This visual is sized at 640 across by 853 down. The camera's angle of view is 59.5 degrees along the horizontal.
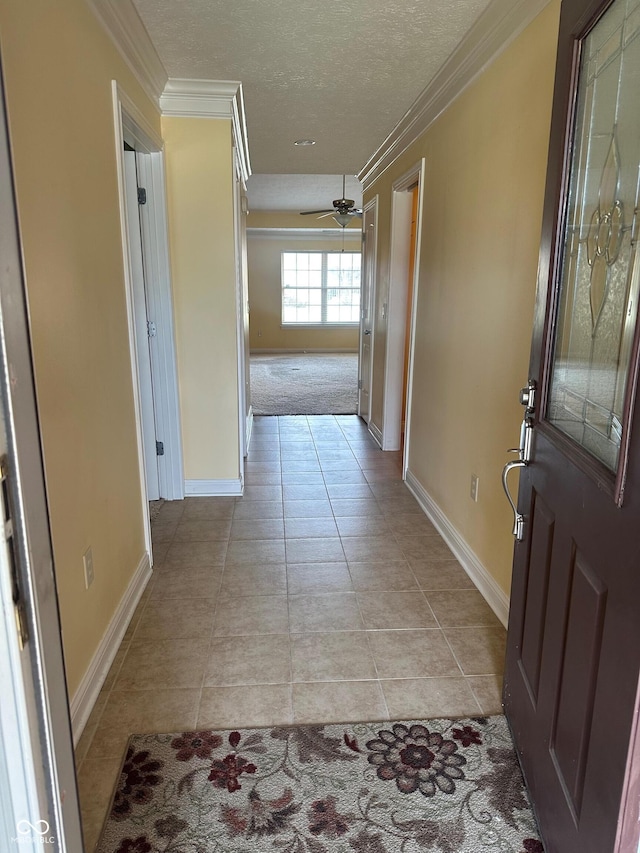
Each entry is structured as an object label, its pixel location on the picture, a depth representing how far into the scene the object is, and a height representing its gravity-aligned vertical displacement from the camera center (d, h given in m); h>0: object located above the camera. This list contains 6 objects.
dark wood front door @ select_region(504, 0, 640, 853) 1.00 -0.32
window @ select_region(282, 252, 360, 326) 11.36 +0.28
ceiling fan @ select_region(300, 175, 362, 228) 6.76 +1.11
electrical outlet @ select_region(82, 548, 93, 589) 1.86 -0.87
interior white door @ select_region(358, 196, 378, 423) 5.23 -0.02
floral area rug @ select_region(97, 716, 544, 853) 1.40 -1.31
